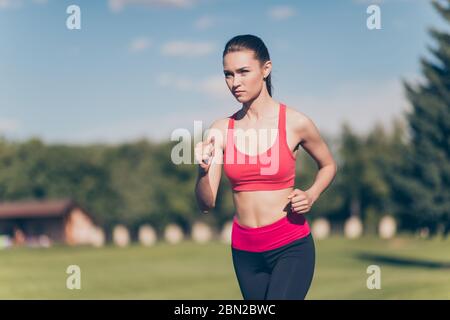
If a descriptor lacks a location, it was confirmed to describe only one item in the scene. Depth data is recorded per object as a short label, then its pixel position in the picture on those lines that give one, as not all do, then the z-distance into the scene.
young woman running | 6.51
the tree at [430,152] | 33.00
